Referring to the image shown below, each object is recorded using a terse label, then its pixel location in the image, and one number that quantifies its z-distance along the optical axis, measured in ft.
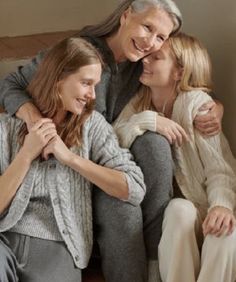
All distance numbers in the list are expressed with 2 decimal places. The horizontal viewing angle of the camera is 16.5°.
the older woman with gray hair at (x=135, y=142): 8.94
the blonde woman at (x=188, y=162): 8.60
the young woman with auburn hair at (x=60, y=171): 8.73
